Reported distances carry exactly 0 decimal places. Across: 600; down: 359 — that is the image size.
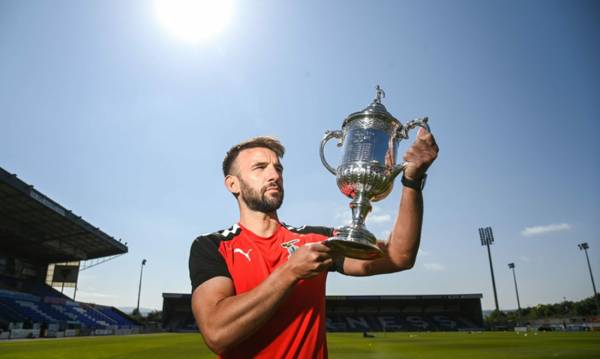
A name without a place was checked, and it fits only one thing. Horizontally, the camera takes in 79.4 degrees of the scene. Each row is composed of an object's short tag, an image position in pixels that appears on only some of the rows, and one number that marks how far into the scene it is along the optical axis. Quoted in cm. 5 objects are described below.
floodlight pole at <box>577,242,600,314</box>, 5759
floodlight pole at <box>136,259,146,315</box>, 5453
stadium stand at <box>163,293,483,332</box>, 5459
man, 162
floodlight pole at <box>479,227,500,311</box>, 6598
